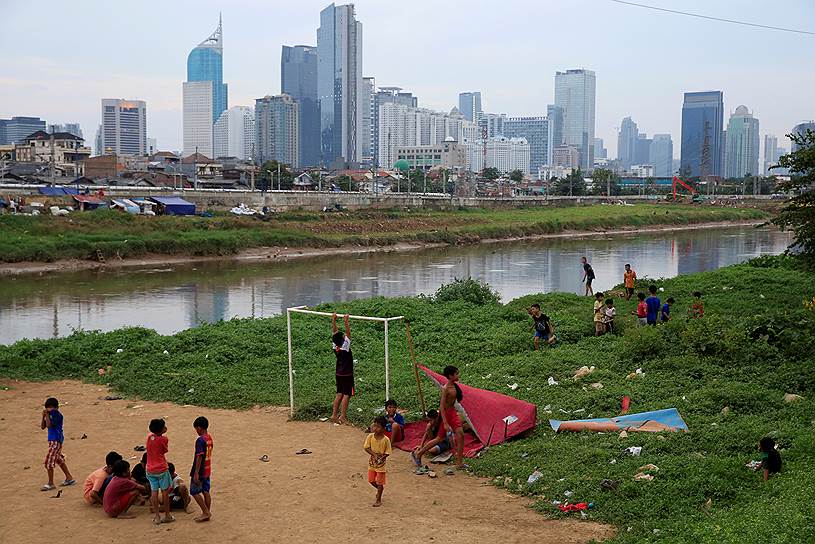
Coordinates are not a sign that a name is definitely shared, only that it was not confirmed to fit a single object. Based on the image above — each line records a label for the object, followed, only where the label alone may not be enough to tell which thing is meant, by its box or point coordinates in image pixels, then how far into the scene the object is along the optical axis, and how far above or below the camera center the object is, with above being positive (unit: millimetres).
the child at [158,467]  8742 -2887
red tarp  11156 -2965
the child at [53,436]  9898 -2869
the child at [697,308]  17242 -2311
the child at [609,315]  17125 -2362
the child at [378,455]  9219 -2858
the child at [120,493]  9047 -3264
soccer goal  12680 -2774
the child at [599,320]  17172 -2474
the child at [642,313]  17234 -2326
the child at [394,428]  11305 -3166
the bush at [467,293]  22750 -2580
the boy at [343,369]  12297 -2545
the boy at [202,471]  8812 -2920
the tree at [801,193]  17969 +222
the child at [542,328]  16359 -2535
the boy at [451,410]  10461 -2717
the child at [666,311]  17391 -2308
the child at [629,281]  22047 -2132
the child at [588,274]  26462 -2384
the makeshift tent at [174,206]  59938 -662
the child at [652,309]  16828 -2190
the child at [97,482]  9320 -3252
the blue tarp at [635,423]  10719 -2916
